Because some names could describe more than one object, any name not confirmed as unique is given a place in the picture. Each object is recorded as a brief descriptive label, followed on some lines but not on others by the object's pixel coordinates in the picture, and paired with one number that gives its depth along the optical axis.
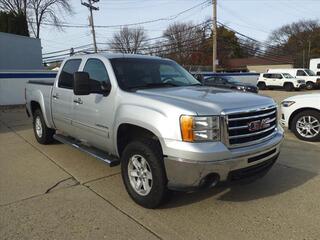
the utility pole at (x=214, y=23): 19.61
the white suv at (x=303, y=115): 5.33
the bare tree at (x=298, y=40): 53.94
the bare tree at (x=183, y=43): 43.66
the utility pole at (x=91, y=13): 24.80
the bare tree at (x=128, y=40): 45.09
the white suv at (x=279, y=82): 21.92
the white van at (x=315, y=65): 27.16
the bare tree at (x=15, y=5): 26.79
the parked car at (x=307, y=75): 23.00
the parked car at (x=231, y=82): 12.69
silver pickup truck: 2.46
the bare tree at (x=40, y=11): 29.69
